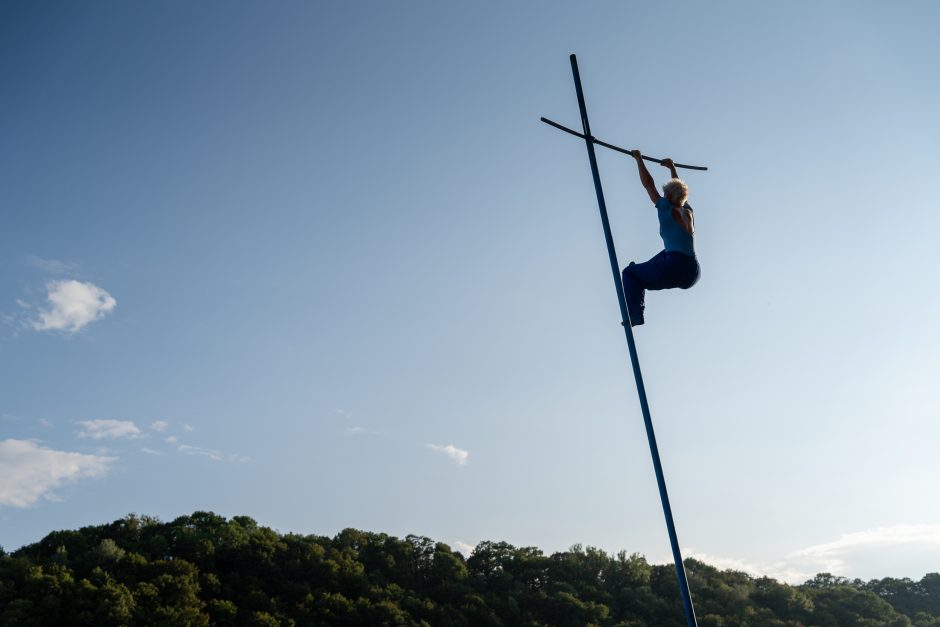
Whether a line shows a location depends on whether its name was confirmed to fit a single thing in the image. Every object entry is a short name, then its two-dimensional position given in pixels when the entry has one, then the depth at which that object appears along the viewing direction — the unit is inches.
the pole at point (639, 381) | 220.7
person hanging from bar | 253.3
